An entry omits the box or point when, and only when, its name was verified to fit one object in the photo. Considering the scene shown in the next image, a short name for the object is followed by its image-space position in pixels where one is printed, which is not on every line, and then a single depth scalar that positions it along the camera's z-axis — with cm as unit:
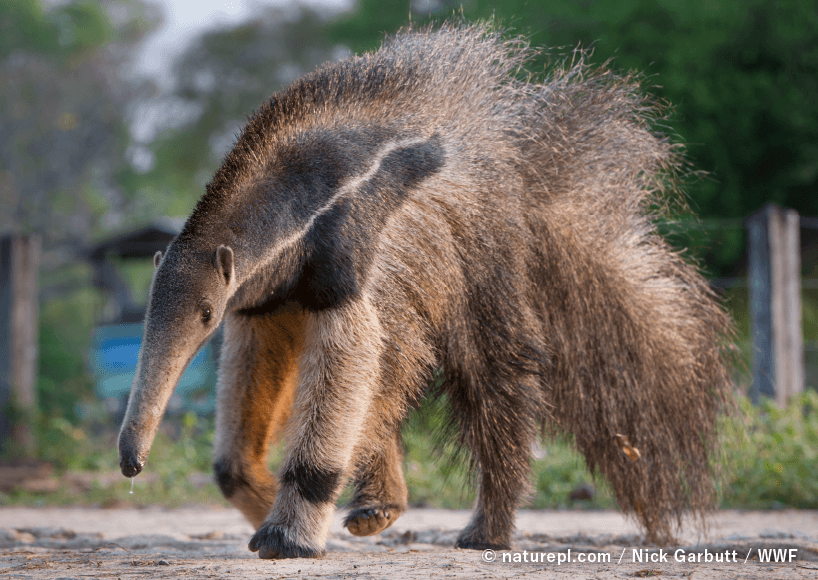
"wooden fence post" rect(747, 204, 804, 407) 1474
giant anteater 649
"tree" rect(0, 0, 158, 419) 5625
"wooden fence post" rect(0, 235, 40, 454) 1524
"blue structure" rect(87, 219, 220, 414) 1947
